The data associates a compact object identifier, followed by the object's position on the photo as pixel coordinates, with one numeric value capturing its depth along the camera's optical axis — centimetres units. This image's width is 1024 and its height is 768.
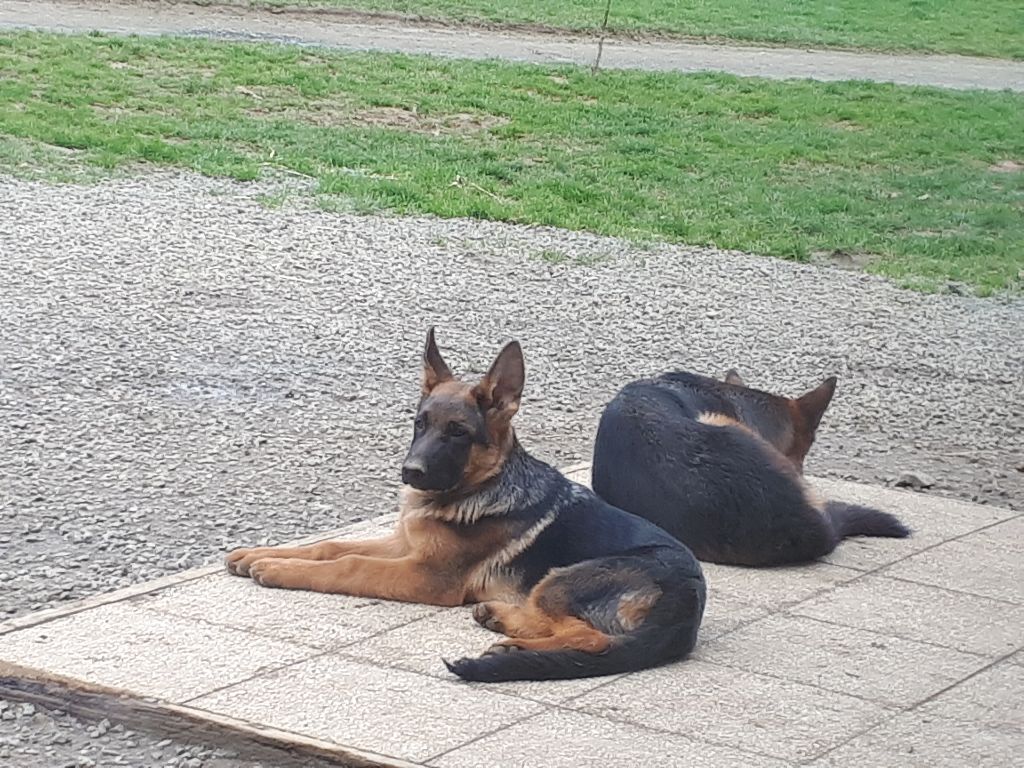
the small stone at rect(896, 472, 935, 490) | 838
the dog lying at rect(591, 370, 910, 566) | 669
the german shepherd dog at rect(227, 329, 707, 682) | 556
